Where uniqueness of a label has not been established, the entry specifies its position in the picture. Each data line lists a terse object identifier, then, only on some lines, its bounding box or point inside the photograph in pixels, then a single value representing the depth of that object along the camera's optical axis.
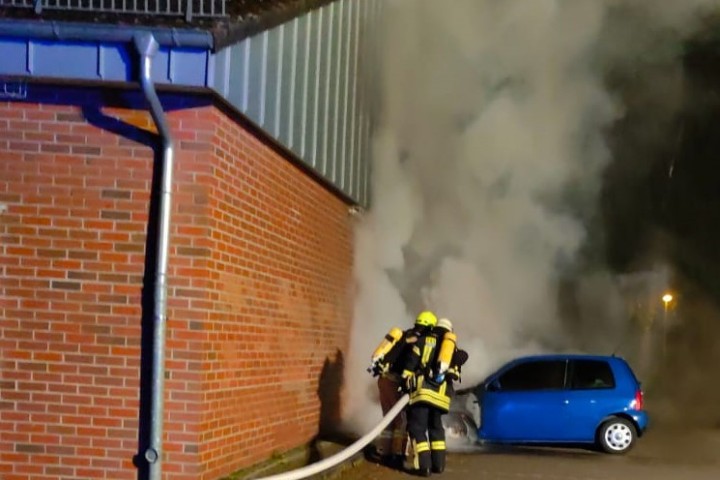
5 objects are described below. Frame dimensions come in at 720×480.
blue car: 12.60
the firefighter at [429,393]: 9.80
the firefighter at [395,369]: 10.31
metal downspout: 6.64
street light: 38.06
